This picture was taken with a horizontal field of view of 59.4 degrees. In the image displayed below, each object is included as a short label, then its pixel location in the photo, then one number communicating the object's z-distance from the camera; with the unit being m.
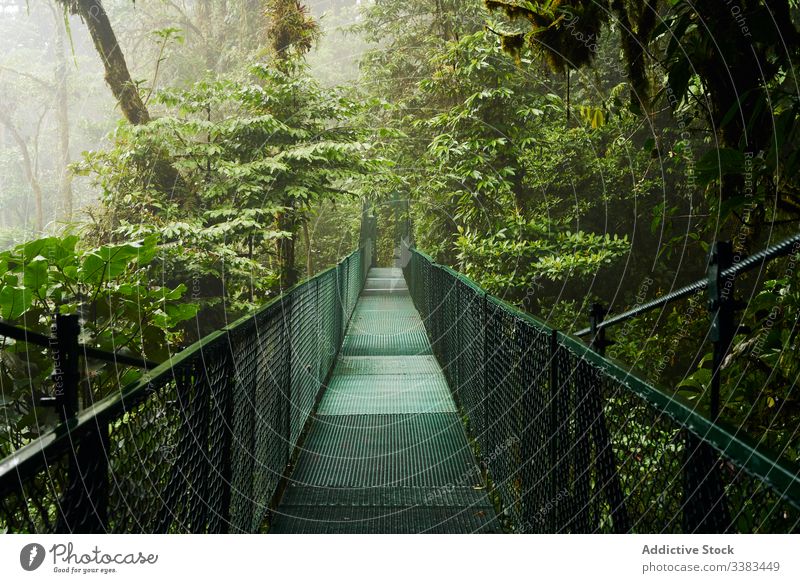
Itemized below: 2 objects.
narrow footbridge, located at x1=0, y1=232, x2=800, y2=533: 1.08
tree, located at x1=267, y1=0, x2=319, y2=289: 7.81
